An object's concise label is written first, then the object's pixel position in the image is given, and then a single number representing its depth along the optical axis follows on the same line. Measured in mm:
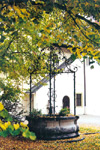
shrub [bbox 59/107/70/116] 12051
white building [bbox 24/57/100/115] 23675
